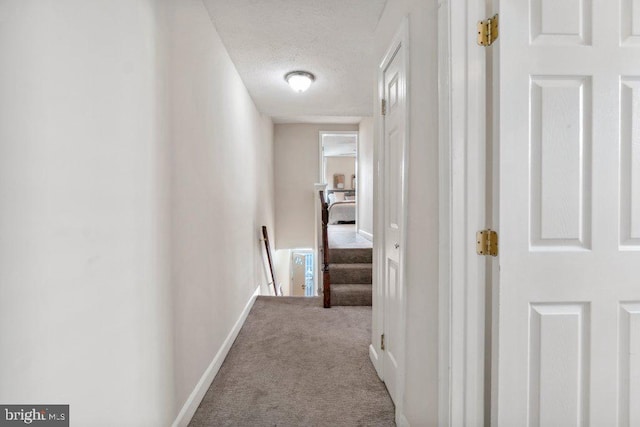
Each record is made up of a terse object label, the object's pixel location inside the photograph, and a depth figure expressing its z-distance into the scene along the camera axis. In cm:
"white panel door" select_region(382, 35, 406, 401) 158
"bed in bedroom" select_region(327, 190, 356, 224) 819
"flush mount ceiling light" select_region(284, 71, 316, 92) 293
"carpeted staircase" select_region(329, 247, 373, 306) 343
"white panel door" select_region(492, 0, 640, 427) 102
